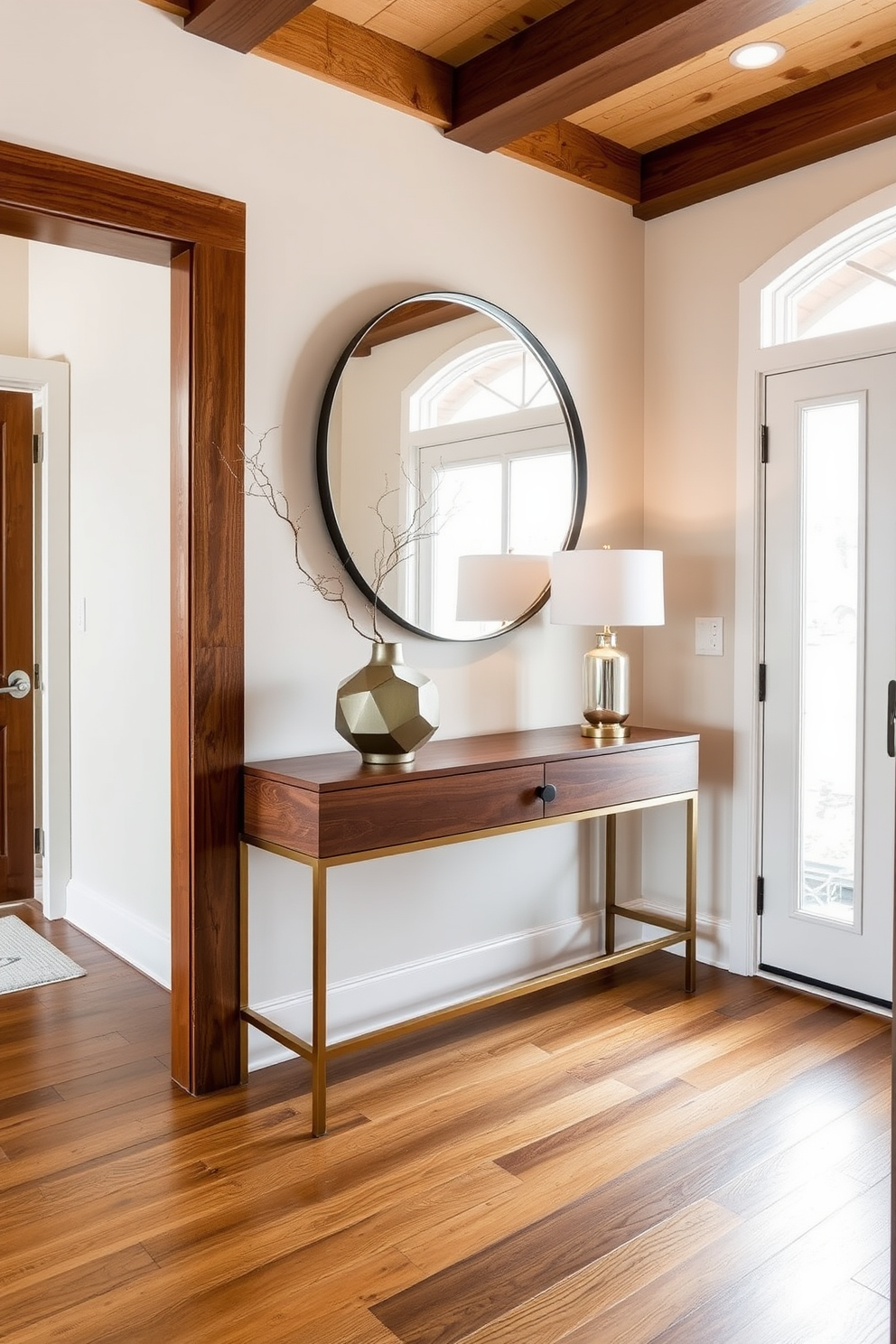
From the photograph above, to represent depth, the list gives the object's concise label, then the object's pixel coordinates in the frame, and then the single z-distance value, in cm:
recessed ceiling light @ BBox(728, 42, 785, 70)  285
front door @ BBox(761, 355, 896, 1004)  308
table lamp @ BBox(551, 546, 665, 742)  308
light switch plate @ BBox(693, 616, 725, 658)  350
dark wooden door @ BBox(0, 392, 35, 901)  428
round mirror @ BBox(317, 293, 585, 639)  287
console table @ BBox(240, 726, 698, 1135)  240
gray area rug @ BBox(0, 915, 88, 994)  340
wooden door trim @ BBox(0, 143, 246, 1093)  253
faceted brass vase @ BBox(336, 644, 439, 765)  256
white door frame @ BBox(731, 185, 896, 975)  337
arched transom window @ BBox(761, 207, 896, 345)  311
